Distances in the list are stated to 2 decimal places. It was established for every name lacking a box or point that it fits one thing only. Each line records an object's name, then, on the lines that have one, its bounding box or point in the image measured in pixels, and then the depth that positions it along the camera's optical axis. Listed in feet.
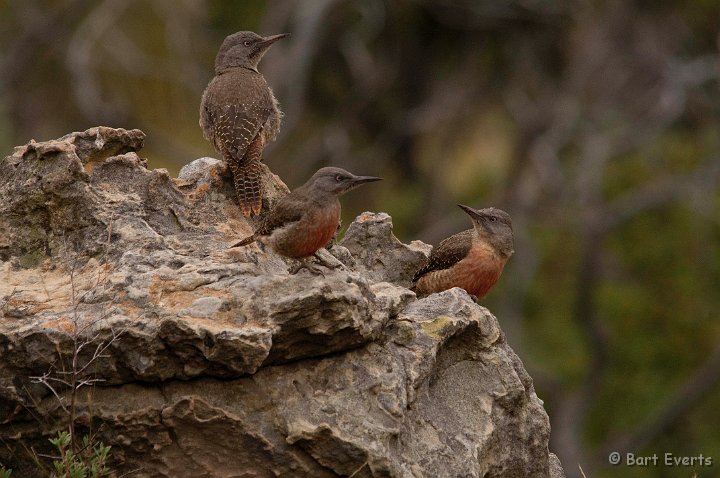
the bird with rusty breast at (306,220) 50.42
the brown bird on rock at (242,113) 58.23
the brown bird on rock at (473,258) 65.62
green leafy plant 42.88
